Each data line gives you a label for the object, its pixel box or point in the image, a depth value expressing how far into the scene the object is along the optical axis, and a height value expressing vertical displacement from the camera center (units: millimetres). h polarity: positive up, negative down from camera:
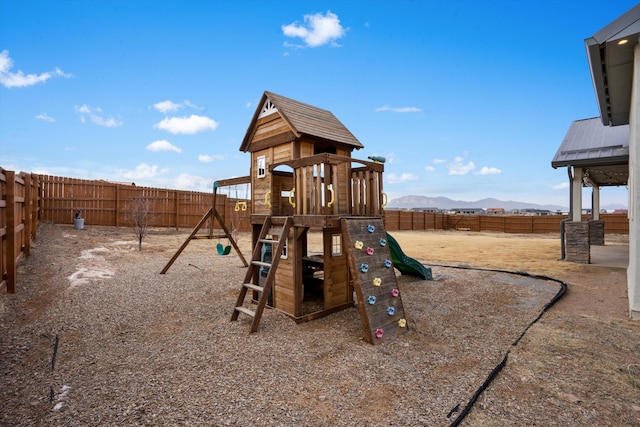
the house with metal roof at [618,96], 5523 +2838
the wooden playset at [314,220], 5238 -73
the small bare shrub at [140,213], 13550 +124
